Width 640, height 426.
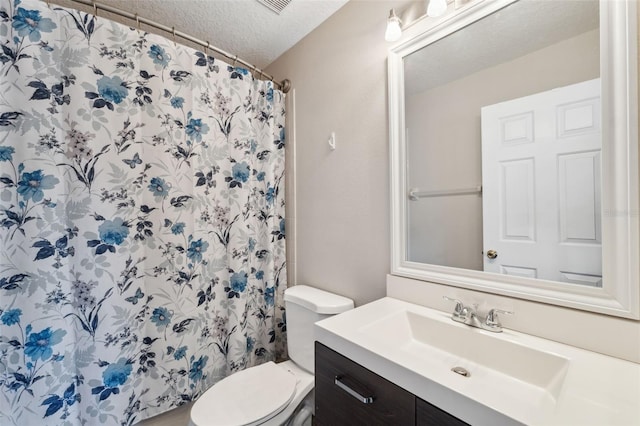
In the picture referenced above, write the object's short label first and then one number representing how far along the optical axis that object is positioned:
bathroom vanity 0.51
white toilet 1.01
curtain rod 1.15
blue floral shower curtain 0.98
